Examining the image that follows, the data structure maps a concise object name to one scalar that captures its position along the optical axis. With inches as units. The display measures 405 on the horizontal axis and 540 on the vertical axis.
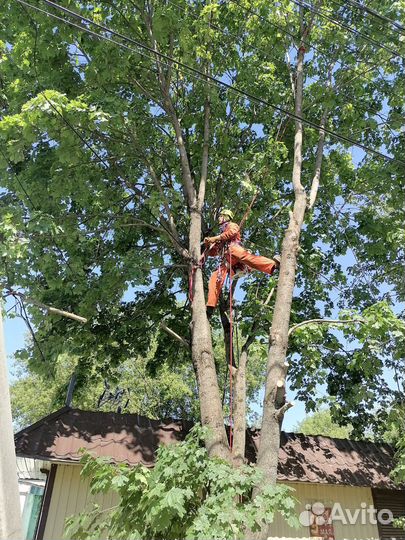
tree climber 255.6
